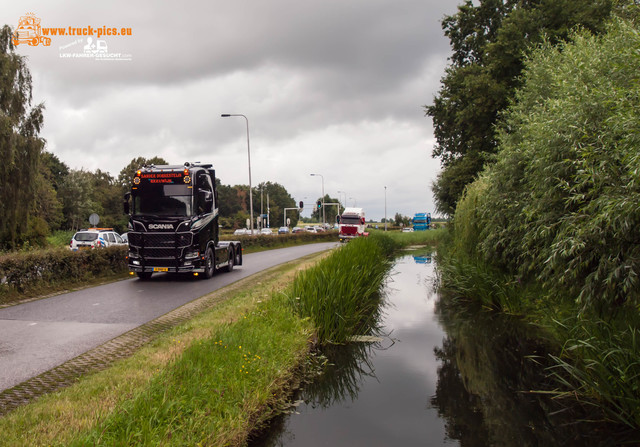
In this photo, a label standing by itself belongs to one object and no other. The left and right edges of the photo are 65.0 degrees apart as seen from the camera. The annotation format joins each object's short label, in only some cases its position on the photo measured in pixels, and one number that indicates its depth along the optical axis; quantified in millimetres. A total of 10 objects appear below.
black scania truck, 14695
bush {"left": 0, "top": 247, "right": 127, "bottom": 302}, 11508
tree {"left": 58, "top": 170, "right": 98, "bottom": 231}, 63531
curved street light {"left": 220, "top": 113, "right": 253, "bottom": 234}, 37544
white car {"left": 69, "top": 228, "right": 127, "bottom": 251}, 26969
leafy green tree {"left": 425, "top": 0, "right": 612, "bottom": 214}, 23641
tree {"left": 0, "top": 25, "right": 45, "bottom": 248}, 29469
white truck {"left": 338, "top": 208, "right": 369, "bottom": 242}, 47656
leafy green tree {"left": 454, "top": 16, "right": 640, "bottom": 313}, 5426
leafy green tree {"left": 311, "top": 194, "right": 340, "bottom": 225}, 147725
